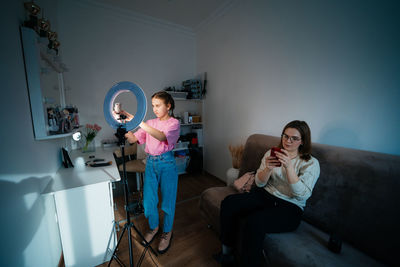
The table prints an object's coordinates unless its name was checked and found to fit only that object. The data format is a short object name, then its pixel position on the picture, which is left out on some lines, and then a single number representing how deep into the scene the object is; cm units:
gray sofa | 101
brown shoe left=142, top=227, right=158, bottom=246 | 168
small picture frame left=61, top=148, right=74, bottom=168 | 171
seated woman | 115
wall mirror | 113
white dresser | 127
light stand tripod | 110
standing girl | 149
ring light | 113
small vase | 239
